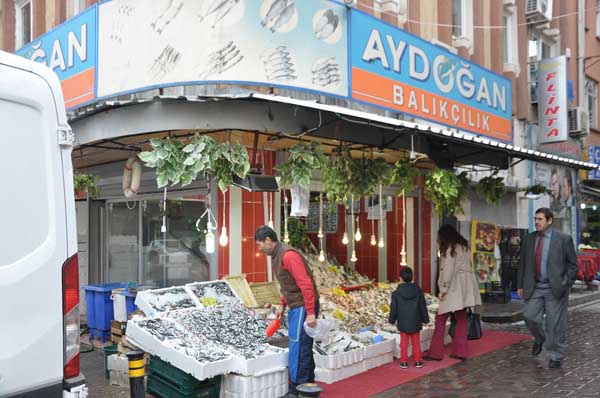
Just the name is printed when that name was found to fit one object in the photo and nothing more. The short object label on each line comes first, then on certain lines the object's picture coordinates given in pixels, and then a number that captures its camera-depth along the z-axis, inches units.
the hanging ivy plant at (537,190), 459.0
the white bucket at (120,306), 333.1
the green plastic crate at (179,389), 230.8
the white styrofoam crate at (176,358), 223.2
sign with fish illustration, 290.5
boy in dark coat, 299.9
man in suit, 295.1
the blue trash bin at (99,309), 354.9
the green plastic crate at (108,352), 285.4
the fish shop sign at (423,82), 348.5
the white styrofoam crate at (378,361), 300.0
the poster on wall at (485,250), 530.9
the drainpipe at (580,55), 789.9
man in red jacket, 236.8
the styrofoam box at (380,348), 300.5
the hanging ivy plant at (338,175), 310.3
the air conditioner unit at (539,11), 660.1
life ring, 317.4
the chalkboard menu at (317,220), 494.3
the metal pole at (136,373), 196.5
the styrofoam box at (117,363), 269.9
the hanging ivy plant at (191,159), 253.3
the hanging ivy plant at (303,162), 279.0
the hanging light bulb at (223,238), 291.0
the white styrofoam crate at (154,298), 271.7
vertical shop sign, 643.5
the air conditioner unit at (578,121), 709.3
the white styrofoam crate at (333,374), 275.4
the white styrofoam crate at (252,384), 234.5
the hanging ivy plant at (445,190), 328.5
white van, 118.7
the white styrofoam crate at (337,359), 275.6
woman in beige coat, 316.5
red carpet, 265.3
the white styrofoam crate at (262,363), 233.0
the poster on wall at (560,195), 677.7
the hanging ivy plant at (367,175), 321.7
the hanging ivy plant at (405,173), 334.6
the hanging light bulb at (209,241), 269.9
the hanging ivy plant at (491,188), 399.9
